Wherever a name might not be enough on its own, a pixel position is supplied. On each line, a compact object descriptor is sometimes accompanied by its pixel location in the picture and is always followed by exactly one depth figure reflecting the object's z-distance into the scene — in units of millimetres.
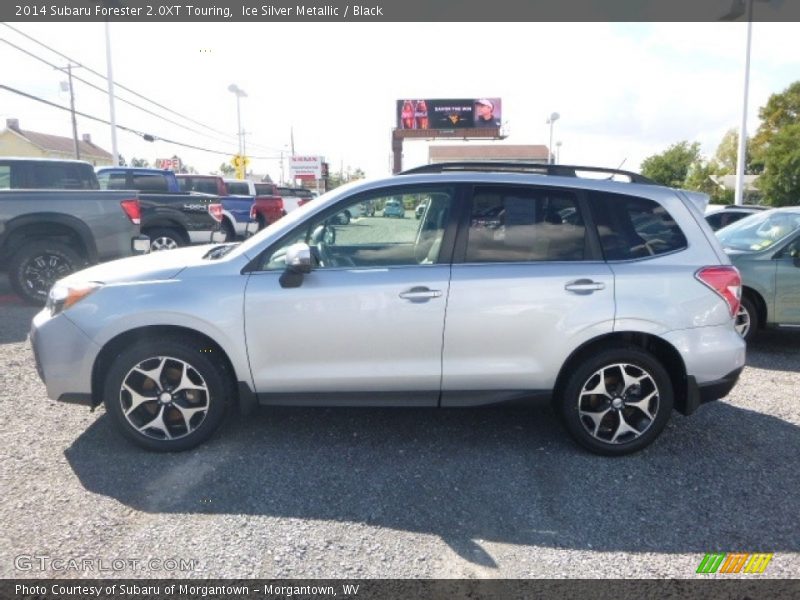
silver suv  3564
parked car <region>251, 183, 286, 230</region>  16047
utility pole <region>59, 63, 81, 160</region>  34969
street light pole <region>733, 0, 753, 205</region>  16906
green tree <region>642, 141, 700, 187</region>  51906
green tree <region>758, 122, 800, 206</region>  30047
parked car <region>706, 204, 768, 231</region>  10516
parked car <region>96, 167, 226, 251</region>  10406
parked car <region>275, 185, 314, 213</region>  22812
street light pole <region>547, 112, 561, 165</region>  39906
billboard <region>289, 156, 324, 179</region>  56438
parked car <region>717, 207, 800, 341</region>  6219
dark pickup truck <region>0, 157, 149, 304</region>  7527
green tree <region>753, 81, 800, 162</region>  42125
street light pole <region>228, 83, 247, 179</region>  36875
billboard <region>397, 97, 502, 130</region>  54375
